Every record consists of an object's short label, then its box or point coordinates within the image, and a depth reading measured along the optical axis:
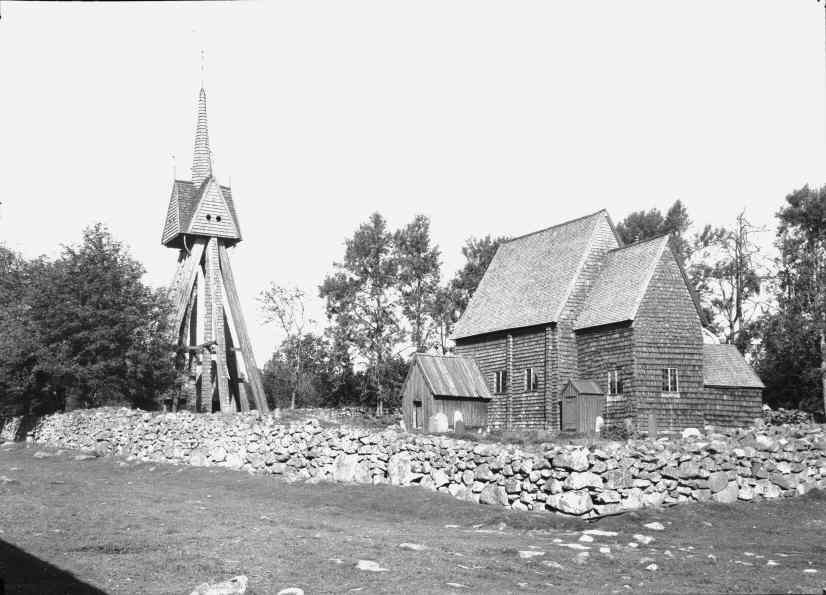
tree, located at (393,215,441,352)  73.75
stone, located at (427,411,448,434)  44.16
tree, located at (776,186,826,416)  57.94
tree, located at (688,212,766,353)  67.00
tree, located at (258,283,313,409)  78.38
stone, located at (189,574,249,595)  11.77
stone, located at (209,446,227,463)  32.03
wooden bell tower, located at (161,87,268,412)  51.66
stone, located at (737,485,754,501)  22.28
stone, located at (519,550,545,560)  15.20
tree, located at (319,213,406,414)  72.25
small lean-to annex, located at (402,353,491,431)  45.28
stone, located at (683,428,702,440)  24.17
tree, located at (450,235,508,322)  75.06
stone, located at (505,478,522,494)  22.53
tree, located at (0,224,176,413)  43.75
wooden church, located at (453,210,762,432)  40.12
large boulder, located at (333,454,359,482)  27.17
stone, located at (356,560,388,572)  13.89
